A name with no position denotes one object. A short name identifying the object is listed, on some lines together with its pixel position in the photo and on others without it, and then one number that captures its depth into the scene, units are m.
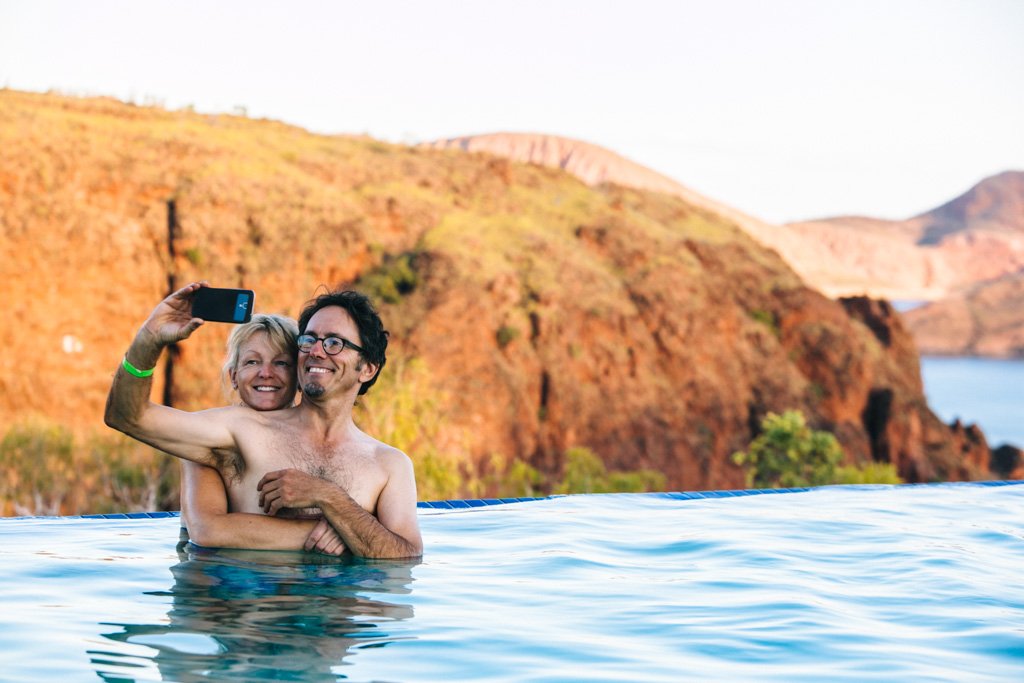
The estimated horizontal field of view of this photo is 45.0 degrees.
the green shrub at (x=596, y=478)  23.84
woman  4.07
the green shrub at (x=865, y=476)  21.06
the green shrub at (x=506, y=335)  28.66
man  3.90
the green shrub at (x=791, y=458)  20.73
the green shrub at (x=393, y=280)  28.33
